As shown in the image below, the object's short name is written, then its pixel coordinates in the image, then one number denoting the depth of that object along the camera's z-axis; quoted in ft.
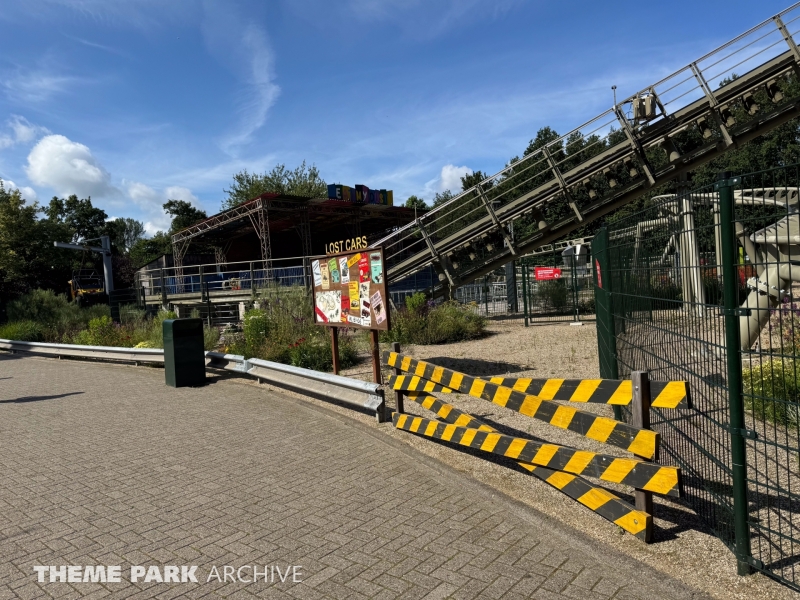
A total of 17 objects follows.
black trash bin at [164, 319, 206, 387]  35.24
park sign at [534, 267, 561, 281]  69.97
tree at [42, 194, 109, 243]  244.63
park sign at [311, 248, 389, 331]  27.63
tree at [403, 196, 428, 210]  283.63
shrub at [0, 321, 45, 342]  65.67
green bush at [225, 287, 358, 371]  37.55
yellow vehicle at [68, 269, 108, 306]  105.91
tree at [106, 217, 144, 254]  374.86
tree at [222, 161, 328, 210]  210.59
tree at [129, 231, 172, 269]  255.09
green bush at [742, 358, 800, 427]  20.57
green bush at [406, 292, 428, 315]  53.47
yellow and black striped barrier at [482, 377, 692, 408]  13.15
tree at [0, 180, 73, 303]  101.24
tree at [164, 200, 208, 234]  245.86
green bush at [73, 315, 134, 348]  54.05
